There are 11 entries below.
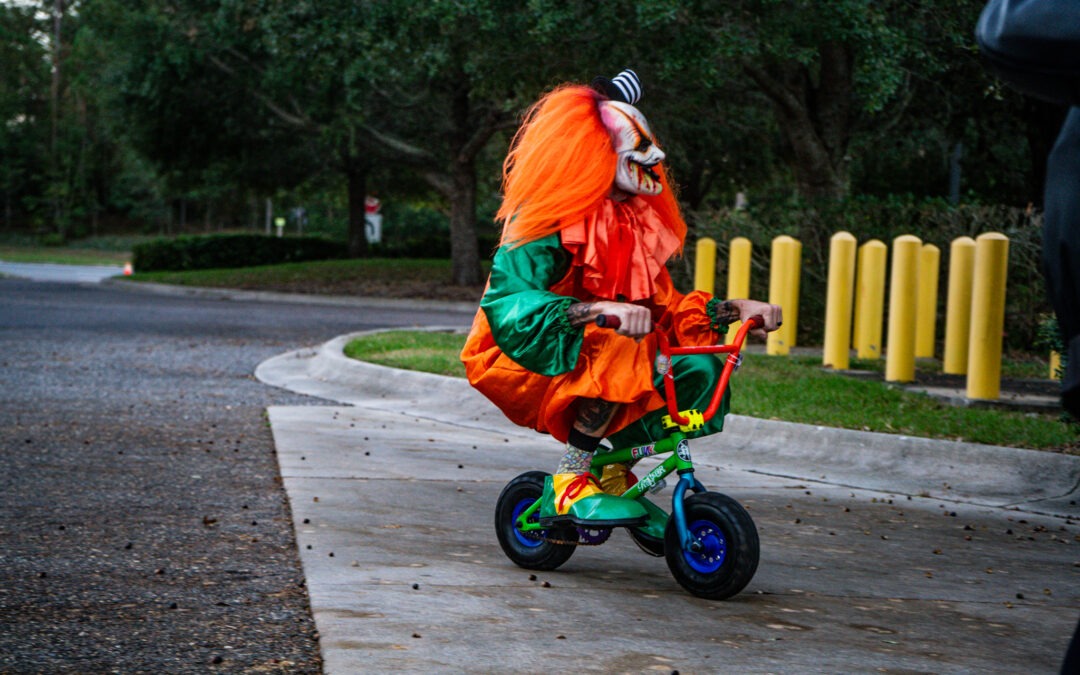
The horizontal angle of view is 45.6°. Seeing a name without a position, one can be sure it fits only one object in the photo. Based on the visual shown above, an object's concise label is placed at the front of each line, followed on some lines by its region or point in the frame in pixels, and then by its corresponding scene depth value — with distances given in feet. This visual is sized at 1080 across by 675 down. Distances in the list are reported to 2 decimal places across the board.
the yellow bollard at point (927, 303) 38.04
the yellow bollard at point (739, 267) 40.75
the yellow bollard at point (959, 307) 31.27
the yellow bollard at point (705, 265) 41.81
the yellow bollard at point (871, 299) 34.94
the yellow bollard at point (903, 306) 31.42
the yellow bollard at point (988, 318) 28.02
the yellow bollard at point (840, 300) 34.81
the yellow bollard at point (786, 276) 38.81
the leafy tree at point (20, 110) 211.20
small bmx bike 13.35
